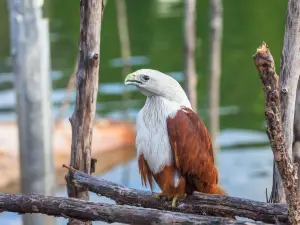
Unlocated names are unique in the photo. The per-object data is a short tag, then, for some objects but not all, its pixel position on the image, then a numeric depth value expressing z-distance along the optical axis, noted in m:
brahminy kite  4.66
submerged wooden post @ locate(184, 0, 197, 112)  8.77
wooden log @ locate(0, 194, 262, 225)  4.18
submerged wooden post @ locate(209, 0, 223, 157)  9.27
